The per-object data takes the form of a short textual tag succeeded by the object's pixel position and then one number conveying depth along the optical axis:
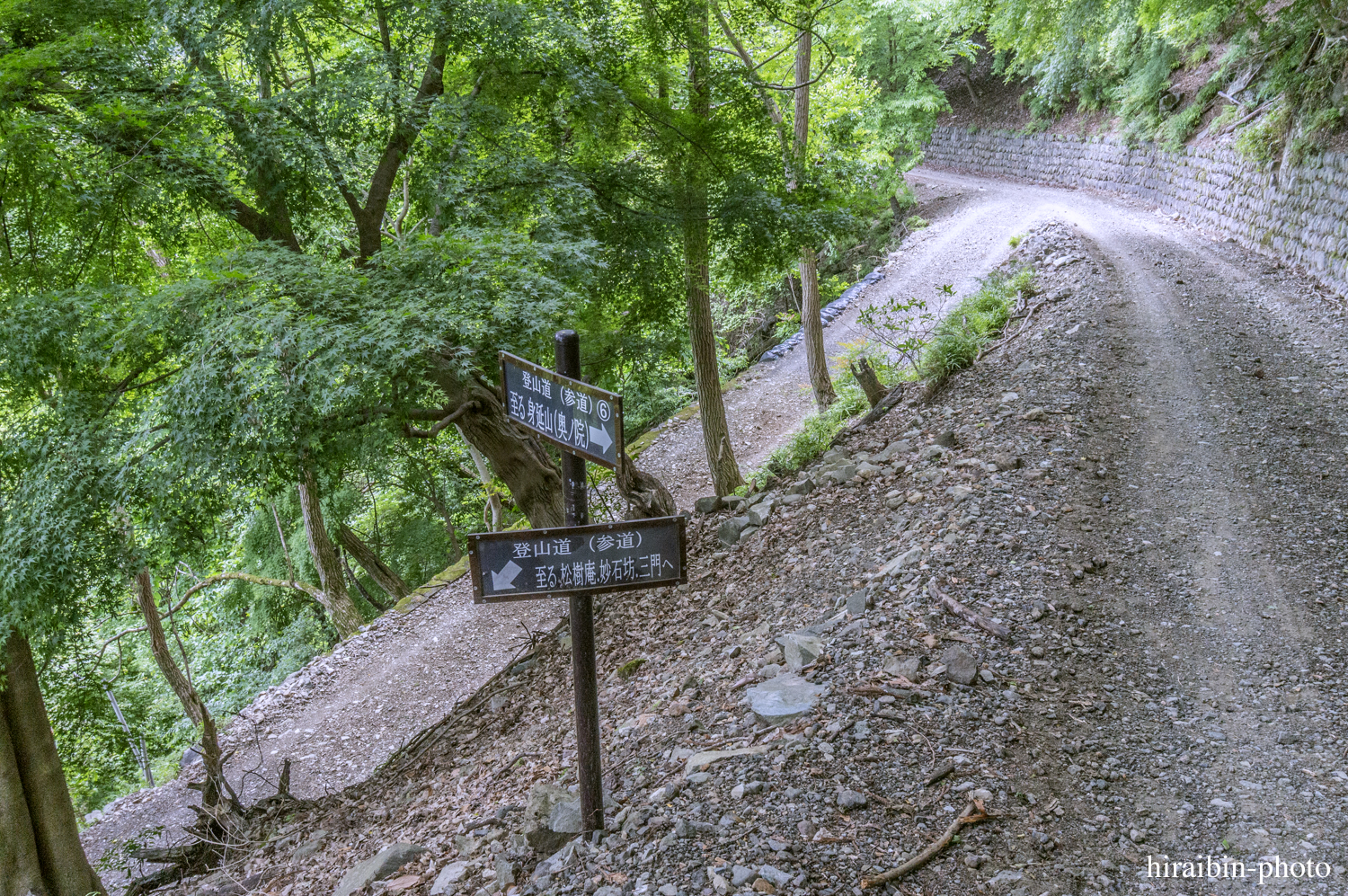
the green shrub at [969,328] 8.25
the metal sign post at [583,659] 3.46
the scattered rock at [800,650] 4.51
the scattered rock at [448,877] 3.88
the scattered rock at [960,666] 3.99
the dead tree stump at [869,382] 8.68
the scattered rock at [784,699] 4.06
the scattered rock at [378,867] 4.23
